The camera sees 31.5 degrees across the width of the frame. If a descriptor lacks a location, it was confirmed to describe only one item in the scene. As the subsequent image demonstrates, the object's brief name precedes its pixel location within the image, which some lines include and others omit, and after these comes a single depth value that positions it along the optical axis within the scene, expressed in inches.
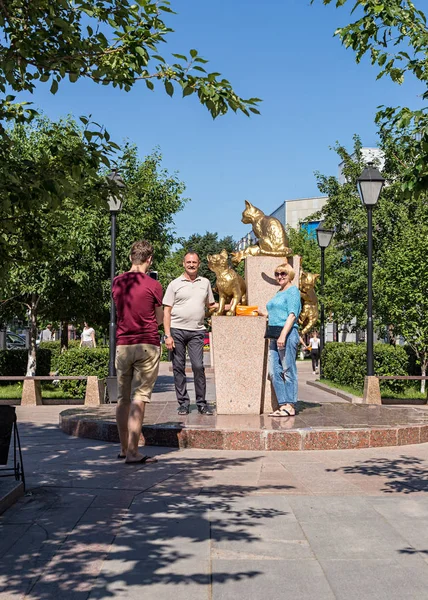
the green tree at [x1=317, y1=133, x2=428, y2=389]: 710.5
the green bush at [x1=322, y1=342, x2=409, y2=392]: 665.6
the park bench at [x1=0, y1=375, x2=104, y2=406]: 594.5
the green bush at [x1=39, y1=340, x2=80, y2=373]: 1234.2
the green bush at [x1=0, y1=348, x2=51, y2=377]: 860.0
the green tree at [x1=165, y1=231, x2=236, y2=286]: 3018.7
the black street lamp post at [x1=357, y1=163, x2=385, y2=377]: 585.6
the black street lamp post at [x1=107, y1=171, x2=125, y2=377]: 605.6
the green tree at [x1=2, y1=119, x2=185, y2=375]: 765.3
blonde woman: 353.4
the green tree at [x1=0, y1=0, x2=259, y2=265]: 219.3
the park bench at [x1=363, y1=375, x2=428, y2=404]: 574.9
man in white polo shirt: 357.1
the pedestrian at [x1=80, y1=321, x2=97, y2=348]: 1059.9
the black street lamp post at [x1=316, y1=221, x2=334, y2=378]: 962.7
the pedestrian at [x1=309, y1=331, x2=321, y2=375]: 1249.9
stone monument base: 374.3
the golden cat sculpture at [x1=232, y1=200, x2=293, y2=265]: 424.2
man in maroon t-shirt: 267.3
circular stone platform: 312.3
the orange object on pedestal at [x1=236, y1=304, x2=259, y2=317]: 390.6
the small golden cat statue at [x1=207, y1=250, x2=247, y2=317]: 426.3
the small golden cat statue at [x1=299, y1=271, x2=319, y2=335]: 721.6
